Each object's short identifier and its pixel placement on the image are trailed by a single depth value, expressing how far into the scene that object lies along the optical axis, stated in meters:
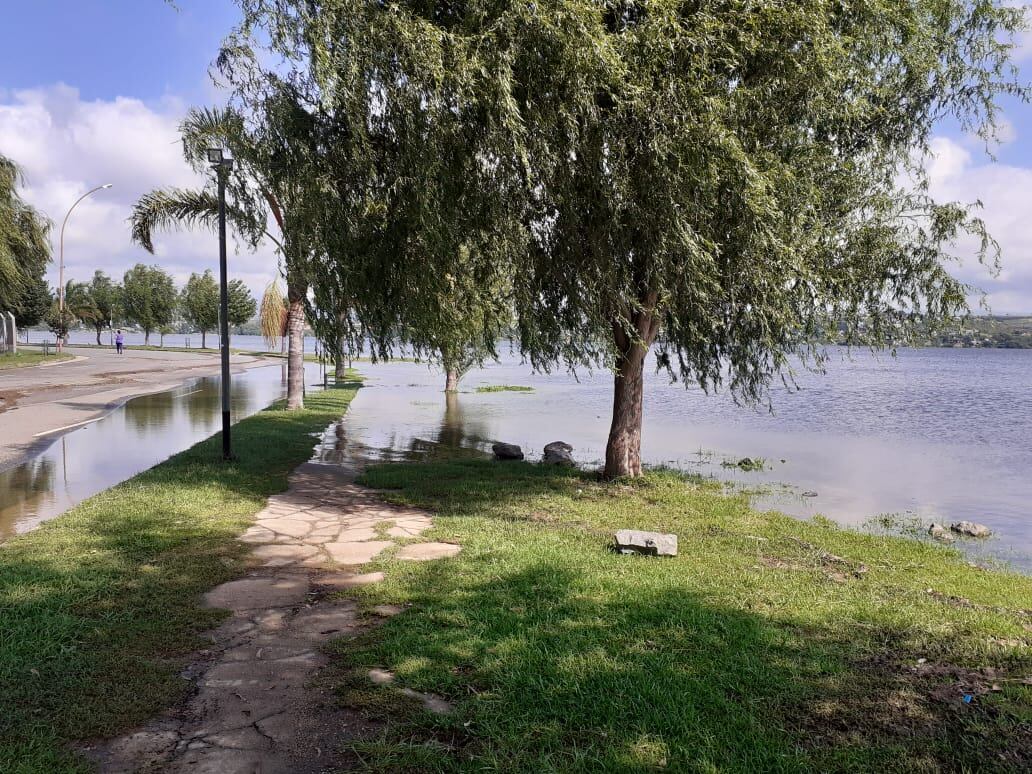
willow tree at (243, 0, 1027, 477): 6.98
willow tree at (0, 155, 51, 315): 22.01
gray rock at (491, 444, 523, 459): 13.56
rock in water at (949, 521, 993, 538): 9.45
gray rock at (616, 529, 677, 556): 6.61
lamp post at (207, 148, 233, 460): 9.90
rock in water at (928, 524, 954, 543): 9.12
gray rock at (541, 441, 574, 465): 13.12
